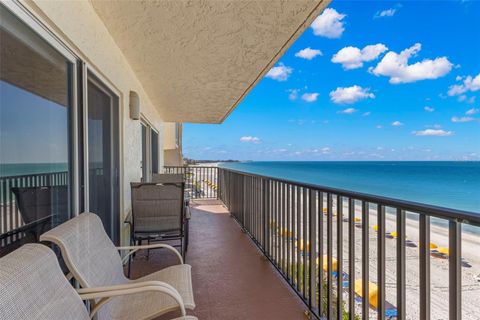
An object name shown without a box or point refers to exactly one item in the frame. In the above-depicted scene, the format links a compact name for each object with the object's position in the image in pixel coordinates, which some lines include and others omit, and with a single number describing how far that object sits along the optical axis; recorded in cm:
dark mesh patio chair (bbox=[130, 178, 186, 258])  299
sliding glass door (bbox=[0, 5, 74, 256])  121
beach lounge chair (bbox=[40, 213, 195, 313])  137
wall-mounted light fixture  335
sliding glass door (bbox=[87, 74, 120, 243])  224
